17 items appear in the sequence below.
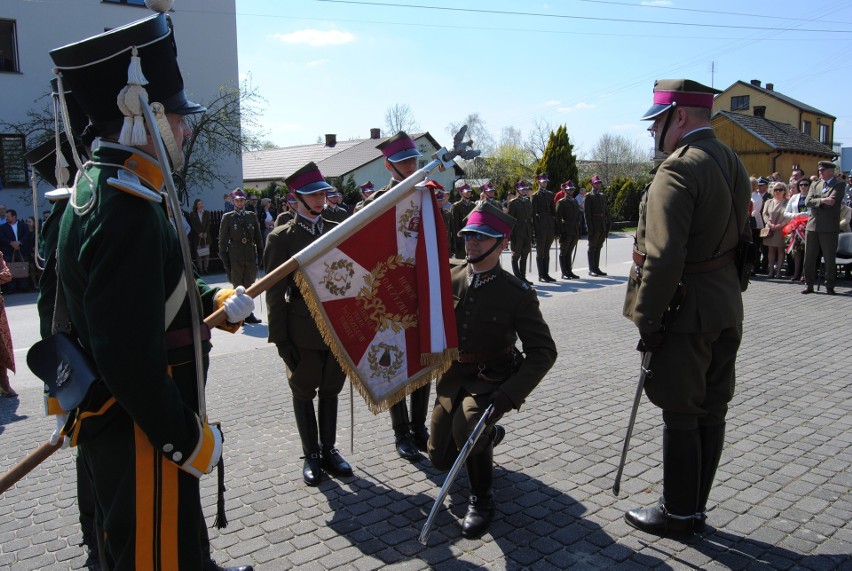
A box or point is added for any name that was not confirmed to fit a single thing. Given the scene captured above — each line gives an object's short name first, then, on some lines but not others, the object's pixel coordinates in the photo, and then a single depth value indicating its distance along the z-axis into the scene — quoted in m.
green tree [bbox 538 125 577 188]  35.25
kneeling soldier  3.84
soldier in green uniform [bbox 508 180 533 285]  14.73
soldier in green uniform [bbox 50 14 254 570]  2.00
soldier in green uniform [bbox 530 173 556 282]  15.19
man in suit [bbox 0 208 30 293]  15.63
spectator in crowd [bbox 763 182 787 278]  14.12
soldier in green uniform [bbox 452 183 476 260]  15.02
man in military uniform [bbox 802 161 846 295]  11.88
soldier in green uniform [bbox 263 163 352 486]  4.53
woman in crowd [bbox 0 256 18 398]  6.64
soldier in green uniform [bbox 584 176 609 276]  15.95
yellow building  39.66
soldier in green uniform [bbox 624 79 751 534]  3.45
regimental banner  3.59
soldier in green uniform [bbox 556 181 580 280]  15.52
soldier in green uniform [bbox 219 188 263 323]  11.14
